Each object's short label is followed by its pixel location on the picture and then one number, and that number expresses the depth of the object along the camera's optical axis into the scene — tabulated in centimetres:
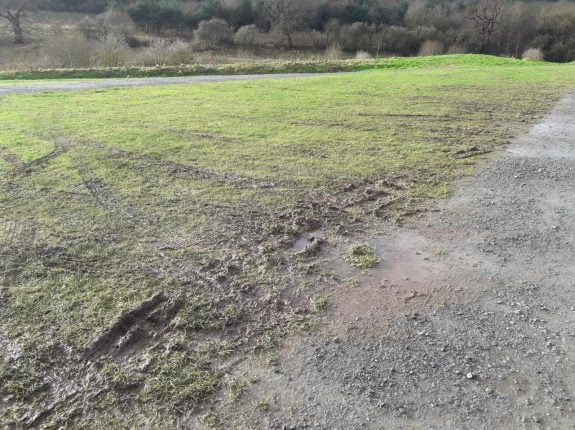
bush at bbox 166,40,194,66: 2494
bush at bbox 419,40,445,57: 3789
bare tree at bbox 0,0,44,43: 4134
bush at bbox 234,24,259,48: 4256
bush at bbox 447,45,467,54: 4050
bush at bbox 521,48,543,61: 3071
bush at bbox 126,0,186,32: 4506
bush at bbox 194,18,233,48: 4147
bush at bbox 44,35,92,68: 2527
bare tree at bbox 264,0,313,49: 4466
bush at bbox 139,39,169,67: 2444
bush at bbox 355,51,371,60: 3095
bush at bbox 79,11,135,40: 3999
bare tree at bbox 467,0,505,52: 4431
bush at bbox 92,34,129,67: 2411
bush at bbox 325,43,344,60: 3368
